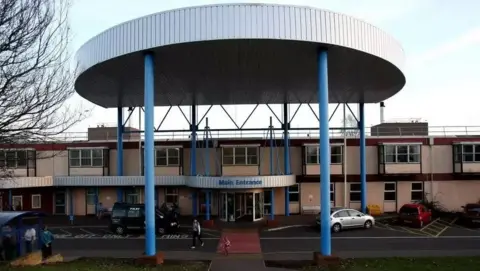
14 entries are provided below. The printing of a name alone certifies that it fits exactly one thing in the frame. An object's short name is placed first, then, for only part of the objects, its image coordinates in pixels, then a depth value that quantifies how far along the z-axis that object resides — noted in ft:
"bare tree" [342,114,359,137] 214.07
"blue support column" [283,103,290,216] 98.02
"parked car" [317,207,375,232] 76.64
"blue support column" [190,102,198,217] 96.53
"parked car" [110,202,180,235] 76.28
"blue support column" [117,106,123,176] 97.81
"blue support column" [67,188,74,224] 93.35
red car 82.12
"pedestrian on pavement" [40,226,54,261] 53.47
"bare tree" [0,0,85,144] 31.81
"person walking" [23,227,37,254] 53.31
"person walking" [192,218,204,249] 62.54
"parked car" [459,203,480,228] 81.82
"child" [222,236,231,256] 57.36
